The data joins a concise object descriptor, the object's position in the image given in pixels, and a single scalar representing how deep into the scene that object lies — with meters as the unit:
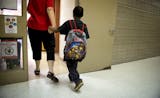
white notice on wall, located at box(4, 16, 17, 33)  2.18
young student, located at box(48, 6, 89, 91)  2.21
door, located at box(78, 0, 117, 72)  2.97
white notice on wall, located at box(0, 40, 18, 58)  2.28
